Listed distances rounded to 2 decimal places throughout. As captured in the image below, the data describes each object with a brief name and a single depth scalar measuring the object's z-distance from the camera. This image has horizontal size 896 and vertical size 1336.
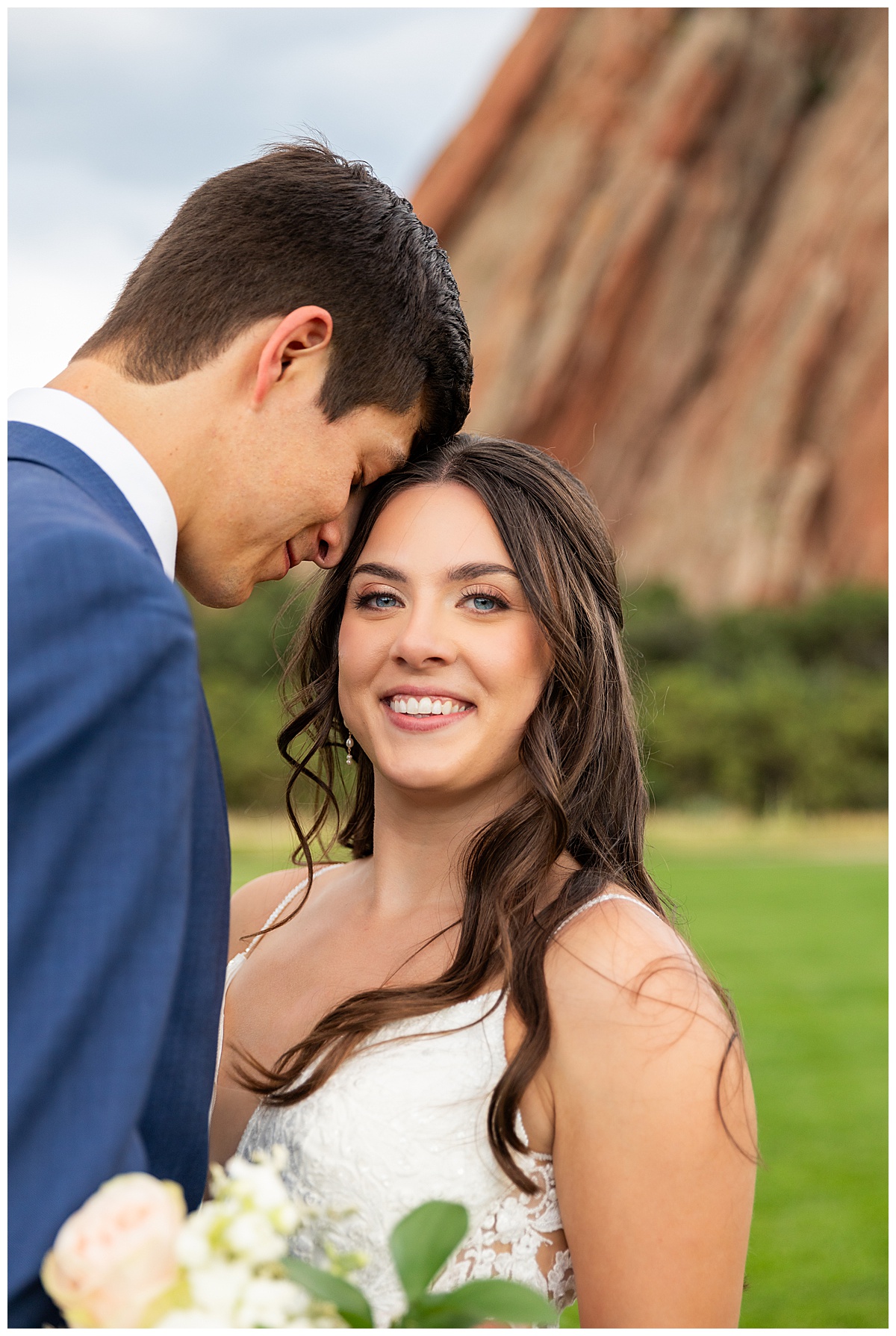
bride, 1.57
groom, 1.36
